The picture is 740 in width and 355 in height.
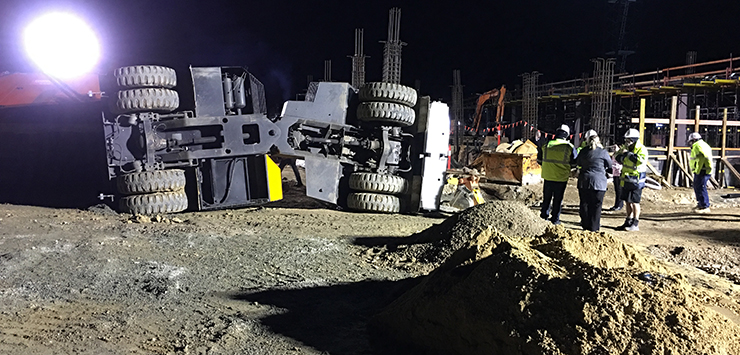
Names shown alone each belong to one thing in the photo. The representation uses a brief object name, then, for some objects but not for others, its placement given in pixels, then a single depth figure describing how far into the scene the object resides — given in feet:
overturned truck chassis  24.34
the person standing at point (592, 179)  24.30
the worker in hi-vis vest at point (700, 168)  33.50
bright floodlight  39.29
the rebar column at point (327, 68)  90.07
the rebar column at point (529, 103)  102.27
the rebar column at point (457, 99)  104.22
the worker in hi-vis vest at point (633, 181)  26.91
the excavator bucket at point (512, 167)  47.98
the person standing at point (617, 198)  34.99
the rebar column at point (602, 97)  78.54
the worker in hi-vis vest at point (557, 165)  26.23
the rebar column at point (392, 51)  61.62
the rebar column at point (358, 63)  70.08
